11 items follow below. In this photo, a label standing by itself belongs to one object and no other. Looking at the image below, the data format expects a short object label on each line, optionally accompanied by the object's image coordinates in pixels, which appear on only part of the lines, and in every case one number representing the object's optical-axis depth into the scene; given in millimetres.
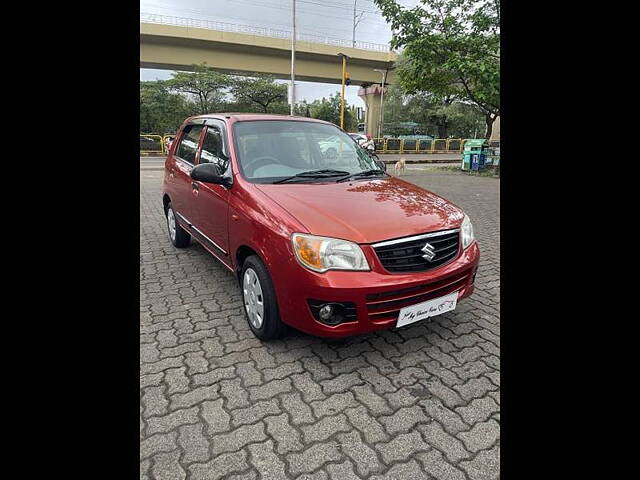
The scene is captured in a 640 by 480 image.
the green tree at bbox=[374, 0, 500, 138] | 12242
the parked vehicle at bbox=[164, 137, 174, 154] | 24406
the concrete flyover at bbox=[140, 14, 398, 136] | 27594
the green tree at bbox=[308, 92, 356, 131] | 43531
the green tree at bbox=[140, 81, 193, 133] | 29531
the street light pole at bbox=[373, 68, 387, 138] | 36766
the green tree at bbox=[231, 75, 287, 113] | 32312
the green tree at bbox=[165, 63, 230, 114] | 29703
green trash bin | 16422
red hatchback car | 2297
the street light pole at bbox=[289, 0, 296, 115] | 25652
